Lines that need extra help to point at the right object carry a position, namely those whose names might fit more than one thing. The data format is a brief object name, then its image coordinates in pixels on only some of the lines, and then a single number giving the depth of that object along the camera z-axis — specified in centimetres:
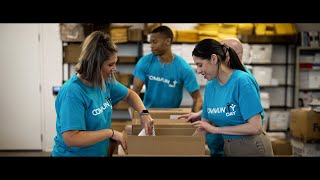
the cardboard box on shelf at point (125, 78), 588
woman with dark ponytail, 203
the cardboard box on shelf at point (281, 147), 555
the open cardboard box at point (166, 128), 212
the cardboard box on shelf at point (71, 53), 588
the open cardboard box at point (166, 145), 183
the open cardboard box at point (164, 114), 264
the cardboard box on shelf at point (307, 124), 502
